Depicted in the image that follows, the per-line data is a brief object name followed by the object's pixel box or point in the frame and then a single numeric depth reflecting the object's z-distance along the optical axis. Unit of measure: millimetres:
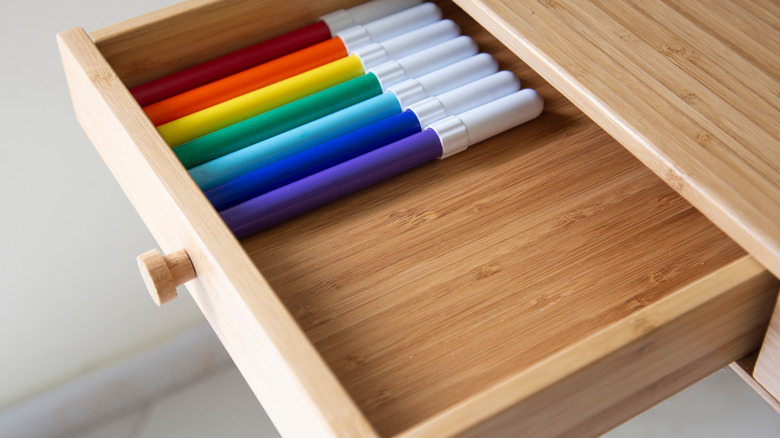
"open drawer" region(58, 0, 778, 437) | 632
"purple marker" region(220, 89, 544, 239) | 810
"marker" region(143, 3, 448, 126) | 909
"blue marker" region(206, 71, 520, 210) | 823
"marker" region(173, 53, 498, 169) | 857
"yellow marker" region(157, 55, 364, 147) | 875
